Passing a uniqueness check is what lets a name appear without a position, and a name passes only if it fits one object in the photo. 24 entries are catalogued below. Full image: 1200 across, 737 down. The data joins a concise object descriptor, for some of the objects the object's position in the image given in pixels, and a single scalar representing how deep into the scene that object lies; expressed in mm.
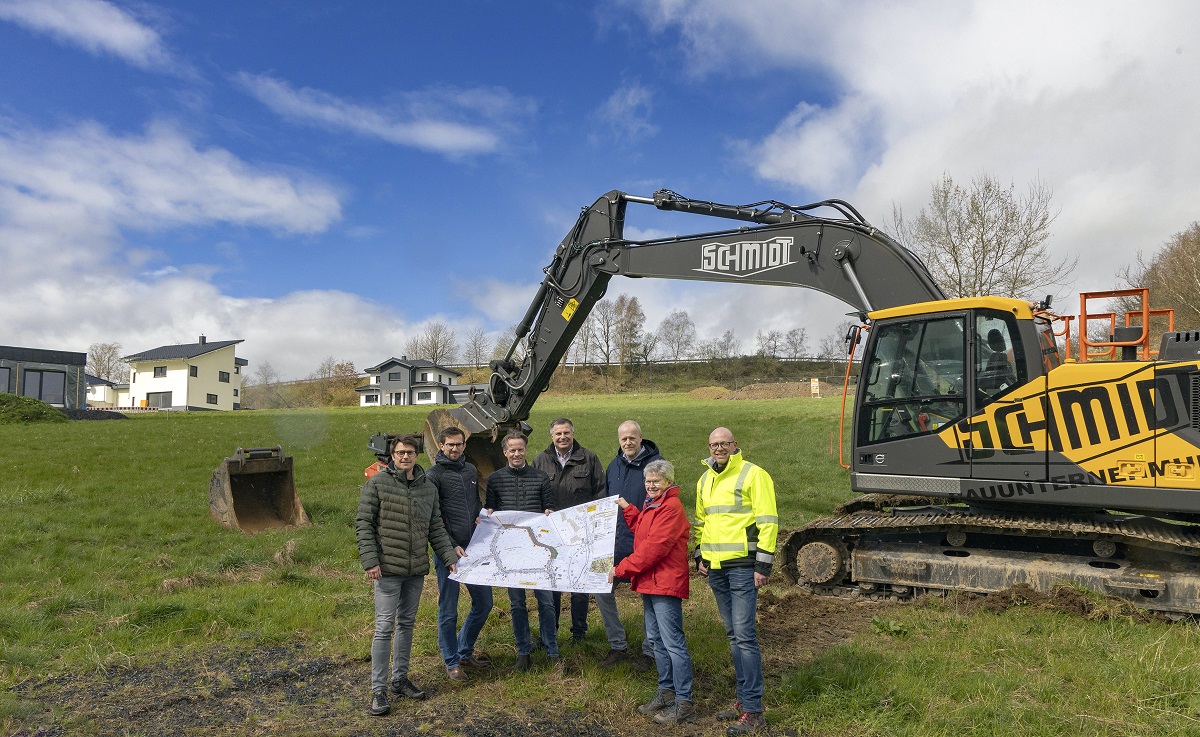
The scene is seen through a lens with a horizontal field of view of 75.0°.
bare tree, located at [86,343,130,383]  95000
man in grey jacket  6652
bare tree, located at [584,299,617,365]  75312
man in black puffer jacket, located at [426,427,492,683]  6004
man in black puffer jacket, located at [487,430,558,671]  6207
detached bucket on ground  11875
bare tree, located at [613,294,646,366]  75750
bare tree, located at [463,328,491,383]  86125
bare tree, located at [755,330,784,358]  79375
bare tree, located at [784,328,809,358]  79669
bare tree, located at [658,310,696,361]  83375
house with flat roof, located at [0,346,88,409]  44031
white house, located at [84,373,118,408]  76625
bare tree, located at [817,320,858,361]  75188
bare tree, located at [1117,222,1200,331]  32969
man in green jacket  5375
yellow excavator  7031
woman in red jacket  5195
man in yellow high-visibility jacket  4980
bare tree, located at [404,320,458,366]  82312
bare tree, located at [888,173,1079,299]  24531
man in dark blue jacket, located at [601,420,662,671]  6293
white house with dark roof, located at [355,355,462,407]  71938
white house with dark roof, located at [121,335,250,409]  59844
